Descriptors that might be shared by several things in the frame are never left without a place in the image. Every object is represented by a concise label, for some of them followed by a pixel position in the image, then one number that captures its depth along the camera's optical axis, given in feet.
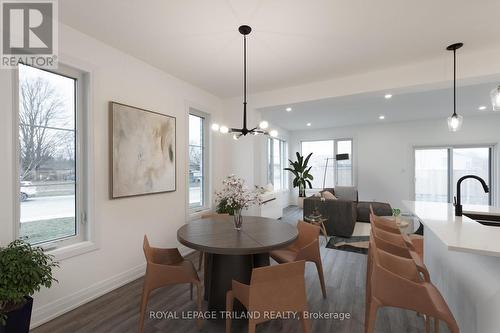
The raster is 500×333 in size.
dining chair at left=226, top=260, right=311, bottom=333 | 4.72
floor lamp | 24.32
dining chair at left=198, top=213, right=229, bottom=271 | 9.92
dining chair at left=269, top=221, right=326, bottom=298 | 7.66
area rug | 12.71
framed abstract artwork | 8.64
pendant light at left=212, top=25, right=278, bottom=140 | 7.41
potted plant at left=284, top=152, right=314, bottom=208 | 23.04
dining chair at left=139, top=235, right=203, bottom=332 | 6.07
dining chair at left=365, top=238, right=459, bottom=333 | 3.89
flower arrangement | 7.47
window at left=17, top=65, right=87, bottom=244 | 6.78
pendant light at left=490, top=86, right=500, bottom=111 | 6.27
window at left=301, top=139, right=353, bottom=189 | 25.25
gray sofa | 15.06
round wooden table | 5.97
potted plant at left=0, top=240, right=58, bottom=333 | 4.95
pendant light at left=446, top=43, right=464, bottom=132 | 8.41
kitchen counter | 4.05
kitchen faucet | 6.38
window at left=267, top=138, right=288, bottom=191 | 23.43
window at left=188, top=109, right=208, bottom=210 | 13.08
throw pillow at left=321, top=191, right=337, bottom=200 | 17.61
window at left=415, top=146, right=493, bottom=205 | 20.43
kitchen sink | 6.78
